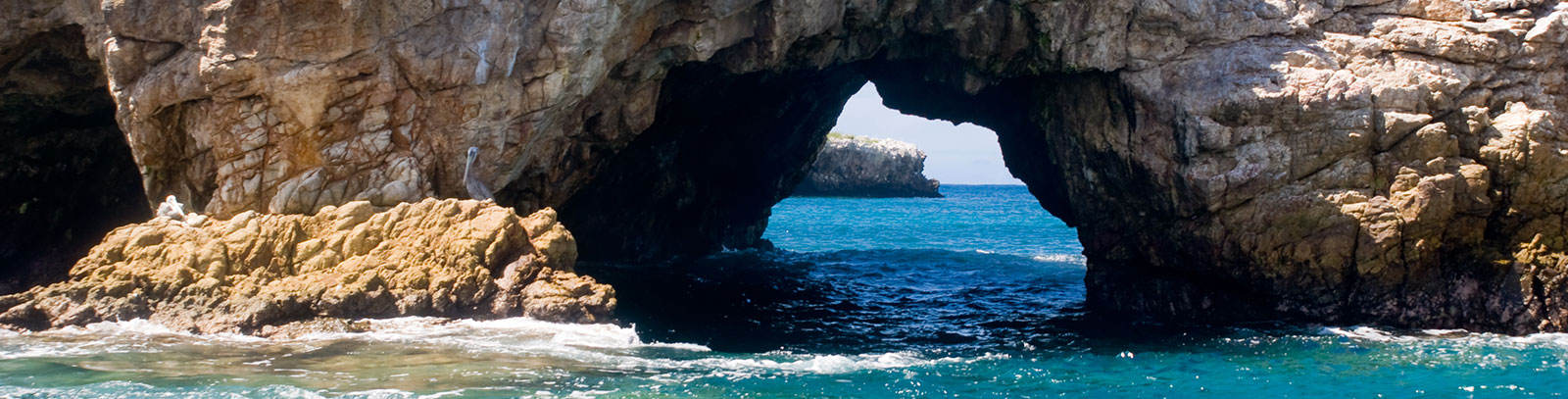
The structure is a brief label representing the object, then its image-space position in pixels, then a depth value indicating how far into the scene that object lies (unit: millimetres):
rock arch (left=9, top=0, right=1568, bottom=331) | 20375
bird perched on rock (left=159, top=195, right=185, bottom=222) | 20375
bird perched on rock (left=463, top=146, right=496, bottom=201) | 21375
